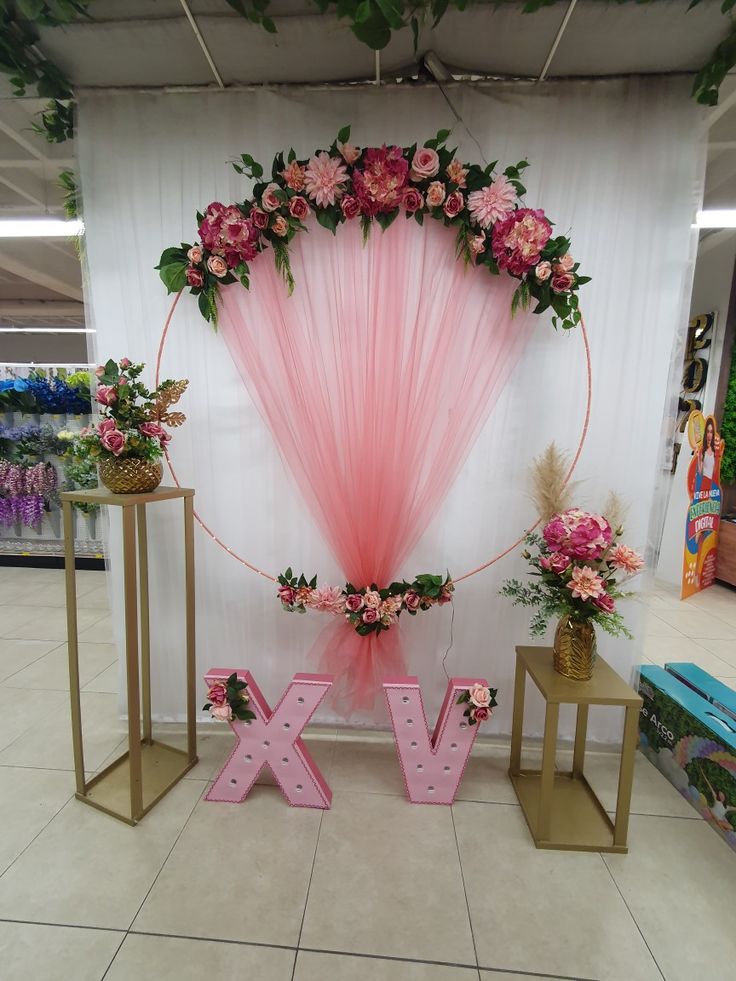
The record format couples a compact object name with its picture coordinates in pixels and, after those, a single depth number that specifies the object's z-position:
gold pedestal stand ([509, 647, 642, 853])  1.51
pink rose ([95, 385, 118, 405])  1.51
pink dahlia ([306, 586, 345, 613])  1.81
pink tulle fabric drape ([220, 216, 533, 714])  1.78
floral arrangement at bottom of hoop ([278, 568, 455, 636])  1.77
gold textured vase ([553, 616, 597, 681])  1.59
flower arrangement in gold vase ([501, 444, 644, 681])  1.51
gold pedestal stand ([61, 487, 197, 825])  1.50
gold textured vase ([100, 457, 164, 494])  1.53
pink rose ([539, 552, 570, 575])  1.52
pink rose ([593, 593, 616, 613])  1.50
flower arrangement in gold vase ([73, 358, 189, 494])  1.52
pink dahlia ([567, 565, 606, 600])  1.49
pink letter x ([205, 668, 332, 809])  1.67
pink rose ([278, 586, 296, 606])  1.83
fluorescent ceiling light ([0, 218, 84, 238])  4.18
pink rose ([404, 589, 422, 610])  1.80
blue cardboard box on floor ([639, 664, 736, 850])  1.63
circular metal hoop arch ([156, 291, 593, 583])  1.84
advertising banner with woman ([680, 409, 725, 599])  4.06
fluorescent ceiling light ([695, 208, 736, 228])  3.43
